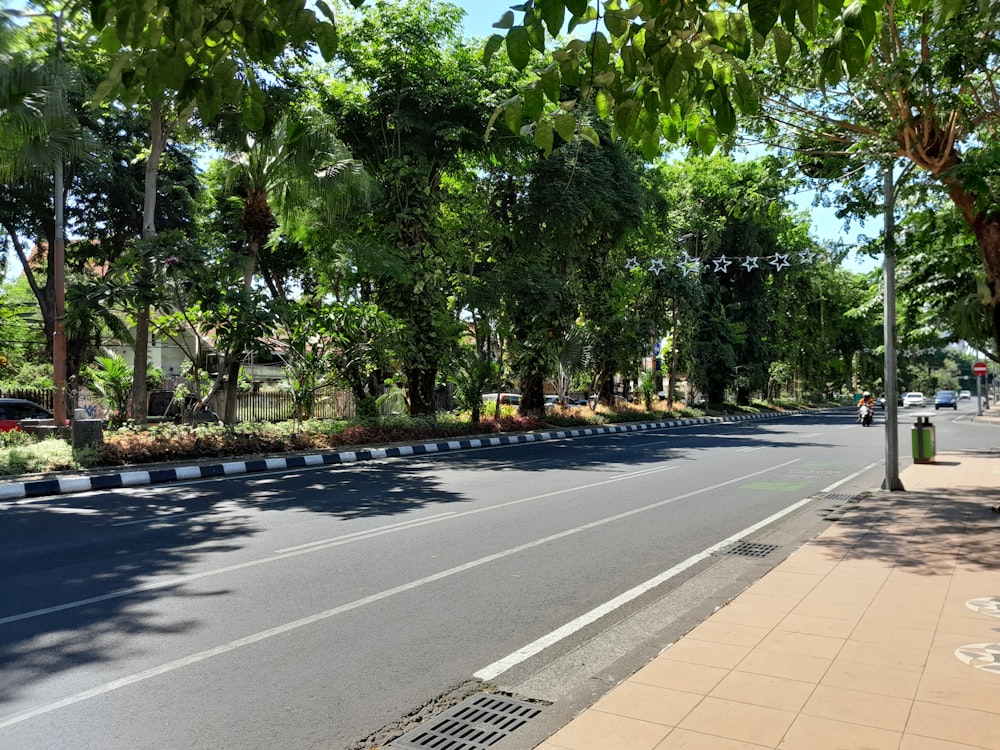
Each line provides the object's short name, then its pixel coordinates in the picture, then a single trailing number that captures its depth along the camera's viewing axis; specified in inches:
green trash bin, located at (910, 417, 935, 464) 620.7
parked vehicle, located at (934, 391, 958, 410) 2578.7
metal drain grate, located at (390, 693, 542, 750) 141.9
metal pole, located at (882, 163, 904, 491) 443.2
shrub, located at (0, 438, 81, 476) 495.9
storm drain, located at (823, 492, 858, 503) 438.0
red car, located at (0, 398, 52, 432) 900.0
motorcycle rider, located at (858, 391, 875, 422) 1202.2
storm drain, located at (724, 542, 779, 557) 301.6
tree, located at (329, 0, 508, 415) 802.2
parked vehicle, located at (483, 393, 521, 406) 1566.4
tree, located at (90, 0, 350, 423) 131.4
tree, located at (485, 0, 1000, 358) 126.6
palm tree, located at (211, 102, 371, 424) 675.4
